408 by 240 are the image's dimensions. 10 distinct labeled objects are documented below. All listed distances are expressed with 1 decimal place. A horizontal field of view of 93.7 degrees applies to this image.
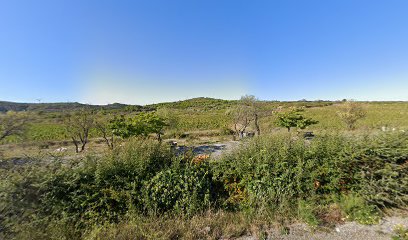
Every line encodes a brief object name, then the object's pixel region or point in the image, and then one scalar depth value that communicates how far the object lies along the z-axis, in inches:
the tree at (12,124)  615.2
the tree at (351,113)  804.9
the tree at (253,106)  813.9
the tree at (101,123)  728.3
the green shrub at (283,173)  152.8
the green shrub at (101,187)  132.4
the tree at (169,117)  901.8
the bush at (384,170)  144.1
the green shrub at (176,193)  141.8
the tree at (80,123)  705.6
